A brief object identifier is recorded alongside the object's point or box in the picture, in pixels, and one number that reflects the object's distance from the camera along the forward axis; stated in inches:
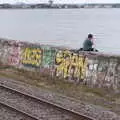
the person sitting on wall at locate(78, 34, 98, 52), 739.2
